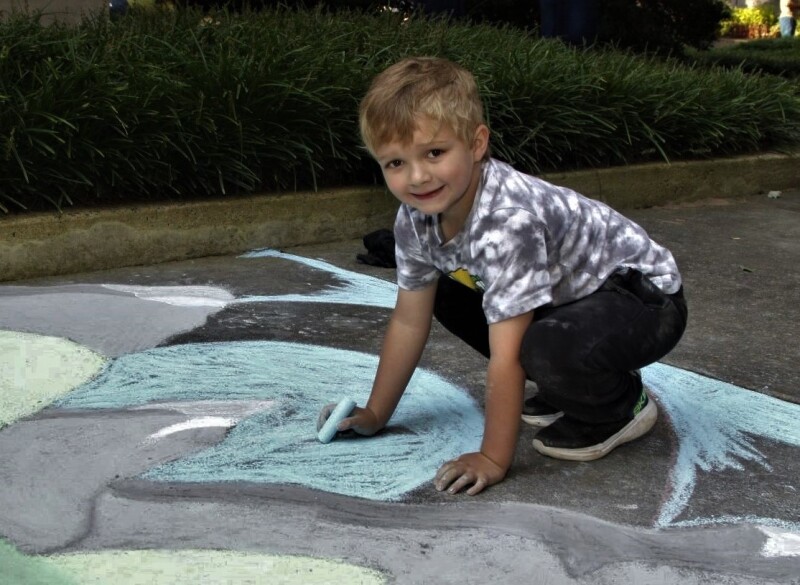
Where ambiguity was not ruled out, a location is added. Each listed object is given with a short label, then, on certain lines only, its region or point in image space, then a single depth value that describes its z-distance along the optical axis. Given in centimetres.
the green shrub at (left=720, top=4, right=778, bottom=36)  2410
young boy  221
